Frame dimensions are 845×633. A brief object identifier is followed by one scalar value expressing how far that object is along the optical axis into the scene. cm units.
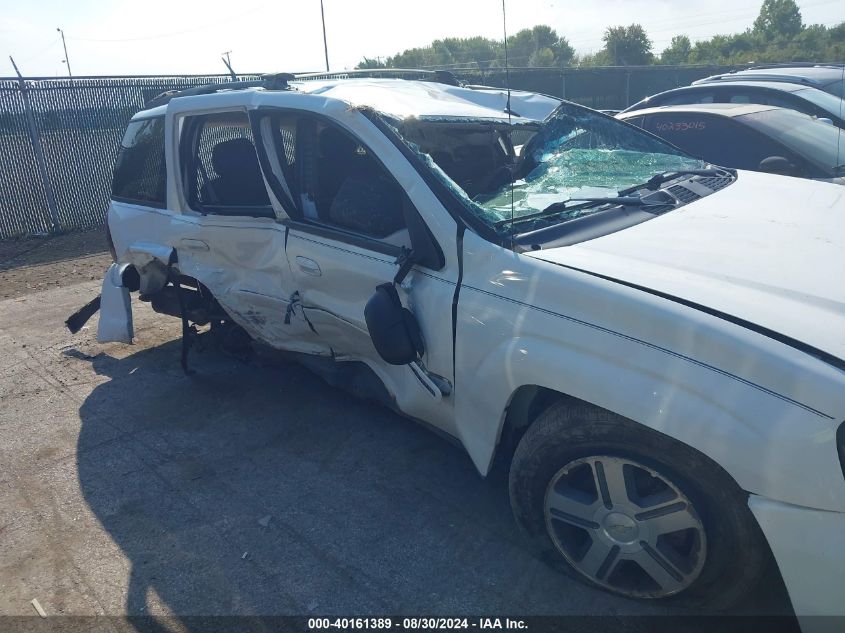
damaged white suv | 198
